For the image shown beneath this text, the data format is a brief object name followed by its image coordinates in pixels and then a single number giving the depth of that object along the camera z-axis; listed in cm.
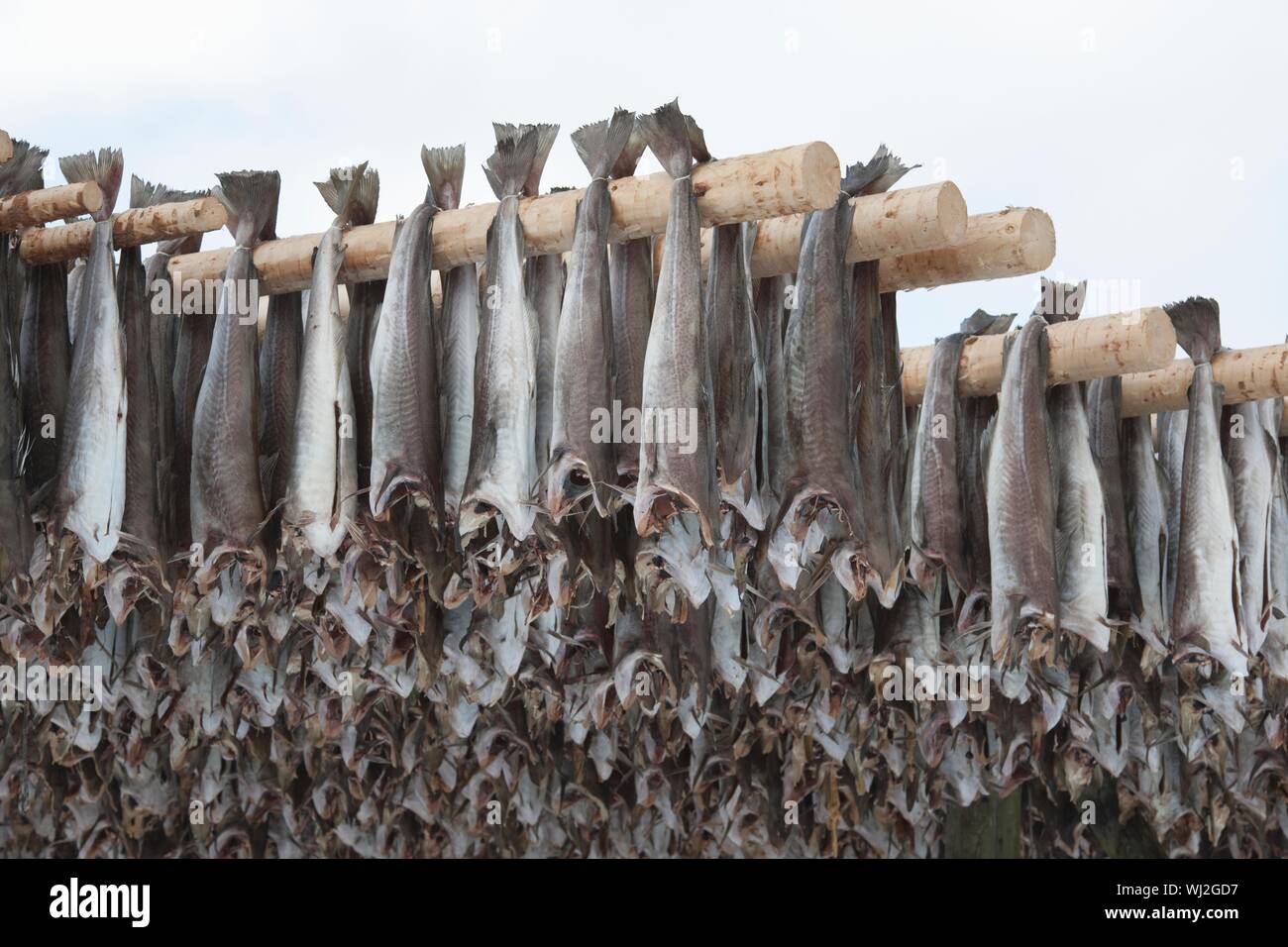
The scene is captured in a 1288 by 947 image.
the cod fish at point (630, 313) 356
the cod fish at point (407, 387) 363
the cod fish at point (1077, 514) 401
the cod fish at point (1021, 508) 382
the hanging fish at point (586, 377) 348
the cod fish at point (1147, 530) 444
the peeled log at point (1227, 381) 438
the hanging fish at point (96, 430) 379
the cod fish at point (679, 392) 333
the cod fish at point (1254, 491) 446
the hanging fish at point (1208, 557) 416
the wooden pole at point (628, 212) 340
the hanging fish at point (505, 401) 351
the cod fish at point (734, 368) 360
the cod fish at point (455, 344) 381
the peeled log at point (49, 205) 395
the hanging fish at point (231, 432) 386
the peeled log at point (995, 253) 371
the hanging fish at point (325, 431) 374
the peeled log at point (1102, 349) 386
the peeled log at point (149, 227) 402
